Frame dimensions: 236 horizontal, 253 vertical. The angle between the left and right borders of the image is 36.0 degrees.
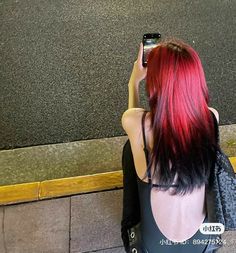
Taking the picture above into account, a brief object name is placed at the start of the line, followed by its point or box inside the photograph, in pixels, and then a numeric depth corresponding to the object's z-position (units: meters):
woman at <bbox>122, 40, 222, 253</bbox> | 1.15
